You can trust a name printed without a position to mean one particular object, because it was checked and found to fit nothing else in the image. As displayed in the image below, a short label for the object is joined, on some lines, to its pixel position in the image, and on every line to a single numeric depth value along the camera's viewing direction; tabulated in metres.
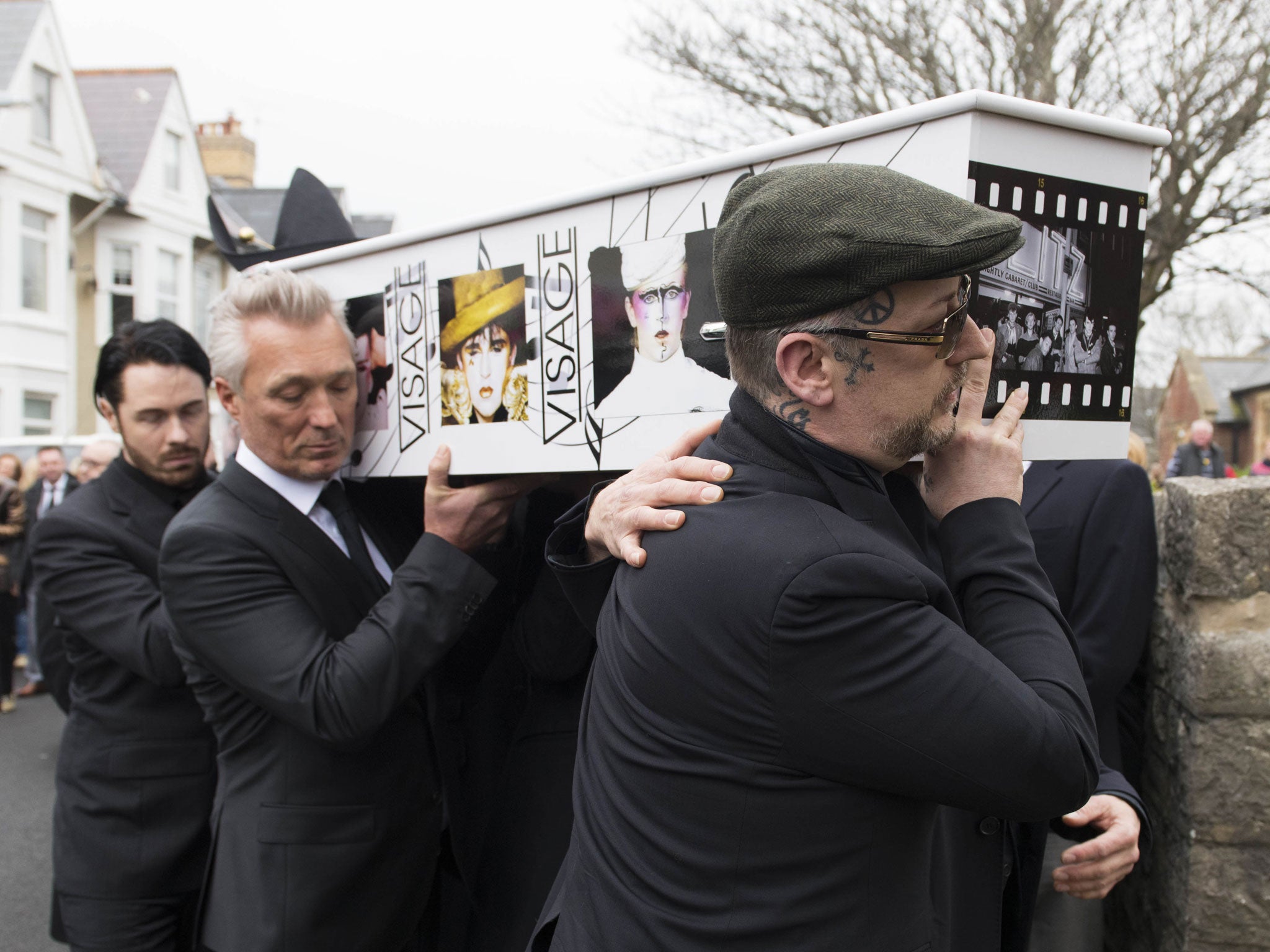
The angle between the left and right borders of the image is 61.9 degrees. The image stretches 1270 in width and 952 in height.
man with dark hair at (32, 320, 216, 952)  2.61
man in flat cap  1.18
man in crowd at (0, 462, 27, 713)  8.52
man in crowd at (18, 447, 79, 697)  9.37
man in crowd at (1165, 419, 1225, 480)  12.91
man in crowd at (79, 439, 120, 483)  8.30
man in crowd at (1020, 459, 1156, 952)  2.34
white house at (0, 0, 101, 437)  19.27
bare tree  9.59
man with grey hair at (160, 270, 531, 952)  2.03
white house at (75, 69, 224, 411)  22.77
